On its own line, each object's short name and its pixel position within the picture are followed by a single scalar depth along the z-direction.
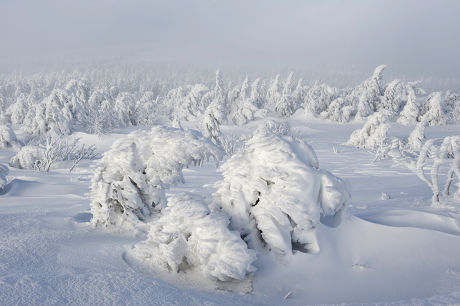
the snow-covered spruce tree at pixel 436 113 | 33.69
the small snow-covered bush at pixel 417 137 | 22.88
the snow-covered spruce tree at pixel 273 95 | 49.38
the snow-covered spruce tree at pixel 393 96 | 38.88
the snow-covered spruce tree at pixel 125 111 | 35.56
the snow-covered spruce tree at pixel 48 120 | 27.98
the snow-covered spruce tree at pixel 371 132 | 23.78
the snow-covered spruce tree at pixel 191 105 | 44.88
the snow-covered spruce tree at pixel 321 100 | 41.25
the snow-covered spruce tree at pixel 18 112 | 38.12
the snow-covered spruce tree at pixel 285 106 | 42.12
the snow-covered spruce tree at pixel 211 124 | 22.45
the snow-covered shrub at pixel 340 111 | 36.54
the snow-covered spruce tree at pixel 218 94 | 48.48
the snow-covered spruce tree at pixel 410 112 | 34.75
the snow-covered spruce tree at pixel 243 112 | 38.34
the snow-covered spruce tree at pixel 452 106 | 35.04
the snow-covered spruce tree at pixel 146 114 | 37.06
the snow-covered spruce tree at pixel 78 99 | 31.67
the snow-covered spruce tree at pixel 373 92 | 39.81
